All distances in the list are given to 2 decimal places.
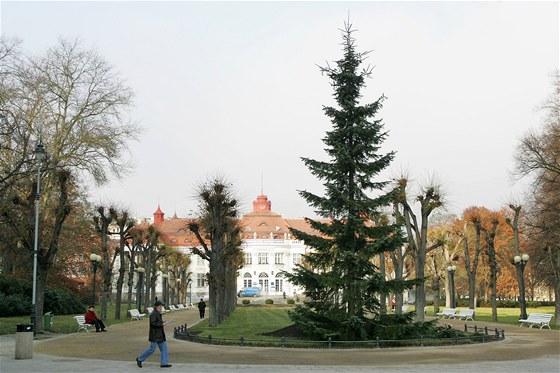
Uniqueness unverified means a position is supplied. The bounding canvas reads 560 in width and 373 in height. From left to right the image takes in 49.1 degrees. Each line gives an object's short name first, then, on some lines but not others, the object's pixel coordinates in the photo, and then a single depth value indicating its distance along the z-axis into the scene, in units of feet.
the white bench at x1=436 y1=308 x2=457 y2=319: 138.16
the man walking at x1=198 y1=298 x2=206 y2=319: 140.77
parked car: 376.19
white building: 415.03
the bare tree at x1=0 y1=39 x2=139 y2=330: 122.62
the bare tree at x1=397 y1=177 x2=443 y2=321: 105.19
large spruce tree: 72.23
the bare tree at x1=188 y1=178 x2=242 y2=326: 102.83
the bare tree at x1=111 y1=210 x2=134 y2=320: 138.92
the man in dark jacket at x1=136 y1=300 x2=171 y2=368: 50.42
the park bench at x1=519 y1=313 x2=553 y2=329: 105.29
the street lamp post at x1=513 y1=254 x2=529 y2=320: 123.75
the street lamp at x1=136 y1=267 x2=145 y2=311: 161.38
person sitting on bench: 95.71
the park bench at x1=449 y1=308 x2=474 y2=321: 132.26
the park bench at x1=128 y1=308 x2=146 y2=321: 136.34
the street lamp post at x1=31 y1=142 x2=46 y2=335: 71.15
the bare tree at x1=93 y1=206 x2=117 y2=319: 126.93
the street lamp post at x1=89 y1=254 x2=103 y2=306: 126.41
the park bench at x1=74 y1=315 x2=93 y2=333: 96.12
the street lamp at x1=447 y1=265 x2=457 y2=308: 156.48
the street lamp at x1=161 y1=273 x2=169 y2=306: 201.55
